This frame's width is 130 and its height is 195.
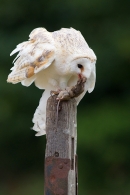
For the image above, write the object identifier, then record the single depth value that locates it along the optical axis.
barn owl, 8.82
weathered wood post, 8.08
